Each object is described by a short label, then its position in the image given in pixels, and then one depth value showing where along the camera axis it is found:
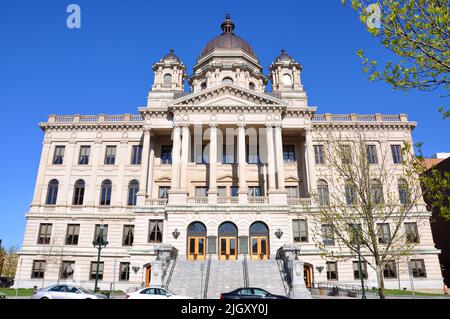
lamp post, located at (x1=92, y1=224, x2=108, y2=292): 26.27
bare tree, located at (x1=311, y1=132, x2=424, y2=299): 18.69
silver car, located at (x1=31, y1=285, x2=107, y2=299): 18.85
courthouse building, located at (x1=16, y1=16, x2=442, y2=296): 35.50
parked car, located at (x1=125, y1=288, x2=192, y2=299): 18.92
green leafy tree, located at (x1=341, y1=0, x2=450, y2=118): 9.10
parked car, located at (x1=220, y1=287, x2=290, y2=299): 18.41
